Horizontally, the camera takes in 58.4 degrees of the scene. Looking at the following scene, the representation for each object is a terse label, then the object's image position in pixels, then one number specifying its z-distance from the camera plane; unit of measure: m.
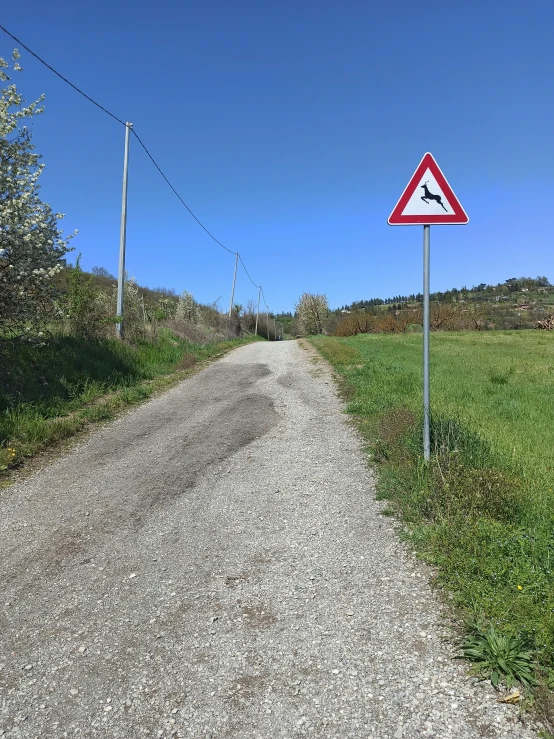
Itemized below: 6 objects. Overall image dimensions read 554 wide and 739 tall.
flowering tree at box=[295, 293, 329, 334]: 80.06
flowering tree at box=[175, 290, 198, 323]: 31.40
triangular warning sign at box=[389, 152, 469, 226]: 4.79
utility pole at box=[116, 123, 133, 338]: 14.28
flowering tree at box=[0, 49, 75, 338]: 7.69
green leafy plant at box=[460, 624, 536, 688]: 2.32
